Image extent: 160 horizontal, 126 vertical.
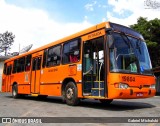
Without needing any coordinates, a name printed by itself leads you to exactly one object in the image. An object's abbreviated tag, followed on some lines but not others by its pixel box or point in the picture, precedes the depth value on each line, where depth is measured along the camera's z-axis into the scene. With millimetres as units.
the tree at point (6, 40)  78988
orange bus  9508
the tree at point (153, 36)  30547
